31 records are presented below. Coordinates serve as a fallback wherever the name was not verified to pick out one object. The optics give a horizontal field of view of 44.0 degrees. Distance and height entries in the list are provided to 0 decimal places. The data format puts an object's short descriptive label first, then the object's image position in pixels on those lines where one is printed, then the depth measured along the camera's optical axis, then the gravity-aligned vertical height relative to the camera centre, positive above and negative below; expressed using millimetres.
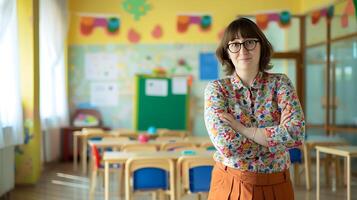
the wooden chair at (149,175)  3871 -742
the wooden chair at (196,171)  3881 -704
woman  1519 -109
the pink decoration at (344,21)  7171 +1161
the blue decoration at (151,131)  7218 -632
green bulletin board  8633 -302
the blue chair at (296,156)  5770 -845
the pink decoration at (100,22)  8906 +1432
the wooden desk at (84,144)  6676 -808
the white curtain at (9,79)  4934 +176
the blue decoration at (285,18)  8625 +1444
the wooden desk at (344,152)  4414 -632
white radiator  5000 -888
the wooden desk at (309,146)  5718 -715
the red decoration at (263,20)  8766 +1433
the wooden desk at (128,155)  4109 -611
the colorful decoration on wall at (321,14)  7730 +1409
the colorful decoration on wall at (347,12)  6992 +1272
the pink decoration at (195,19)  8930 +1484
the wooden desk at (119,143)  5408 -632
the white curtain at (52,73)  7438 +362
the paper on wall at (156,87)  8711 +112
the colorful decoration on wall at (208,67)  8875 +511
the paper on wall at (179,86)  8758 +131
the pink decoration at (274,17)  8718 +1489
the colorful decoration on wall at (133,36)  8922 +1148
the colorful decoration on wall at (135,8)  8961 +1720
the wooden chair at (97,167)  5137 -888
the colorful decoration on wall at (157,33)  8922 +1205
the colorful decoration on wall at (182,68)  8859 +493
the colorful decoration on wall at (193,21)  8922 +1443
